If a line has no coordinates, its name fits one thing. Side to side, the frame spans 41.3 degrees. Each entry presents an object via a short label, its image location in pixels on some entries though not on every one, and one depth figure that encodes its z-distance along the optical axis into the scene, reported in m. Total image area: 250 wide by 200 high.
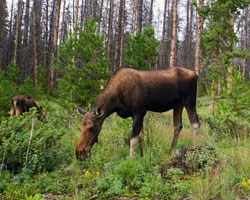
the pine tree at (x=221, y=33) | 15.11
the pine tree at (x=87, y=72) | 13.09
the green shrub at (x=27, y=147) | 5.37
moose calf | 10.91
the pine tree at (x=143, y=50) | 13.70
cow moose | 6.43
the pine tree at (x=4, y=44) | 41.62
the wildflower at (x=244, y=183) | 4.48
